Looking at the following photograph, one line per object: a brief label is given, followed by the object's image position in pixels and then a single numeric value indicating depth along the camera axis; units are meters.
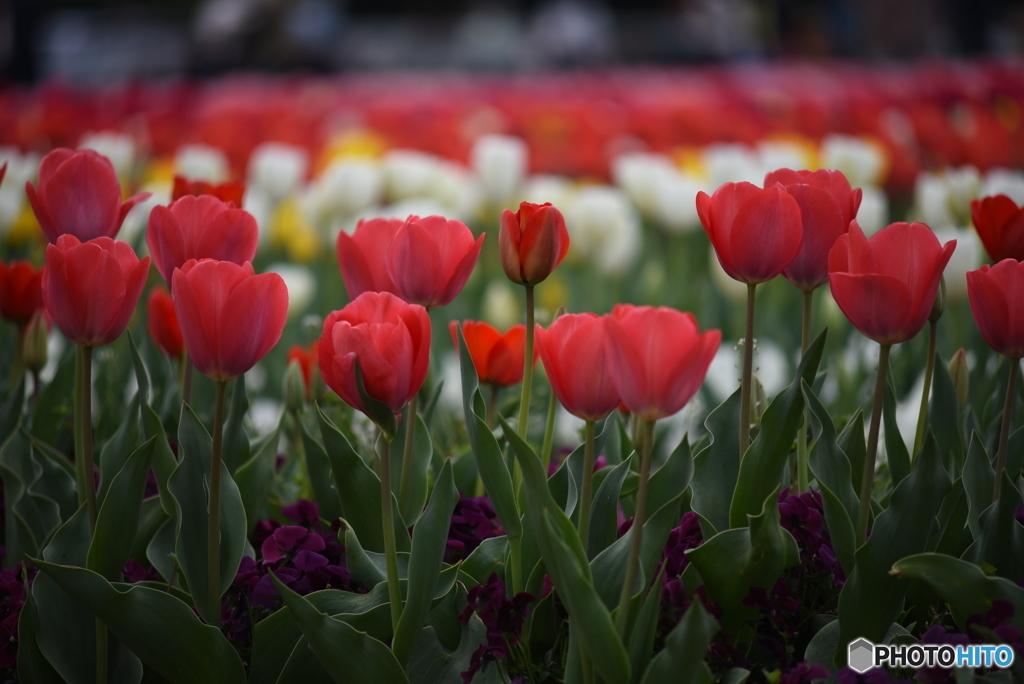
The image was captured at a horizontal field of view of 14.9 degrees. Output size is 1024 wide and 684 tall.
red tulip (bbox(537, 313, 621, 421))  2.08
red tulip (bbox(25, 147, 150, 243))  2.27
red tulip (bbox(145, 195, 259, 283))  2.22
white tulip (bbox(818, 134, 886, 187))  4.28
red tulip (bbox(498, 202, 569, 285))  2.16
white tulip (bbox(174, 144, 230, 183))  4.34
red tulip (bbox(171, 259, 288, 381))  2.11
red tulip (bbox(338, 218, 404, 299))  2.23
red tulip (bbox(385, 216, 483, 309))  2.18
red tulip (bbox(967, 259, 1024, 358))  2.15
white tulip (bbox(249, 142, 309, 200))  4.52
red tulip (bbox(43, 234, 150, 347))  2.14
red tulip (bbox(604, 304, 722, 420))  2.05
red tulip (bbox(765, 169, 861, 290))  2.17
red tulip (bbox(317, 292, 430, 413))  2.09
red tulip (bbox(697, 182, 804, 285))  2.13
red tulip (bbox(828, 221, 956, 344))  2.12
